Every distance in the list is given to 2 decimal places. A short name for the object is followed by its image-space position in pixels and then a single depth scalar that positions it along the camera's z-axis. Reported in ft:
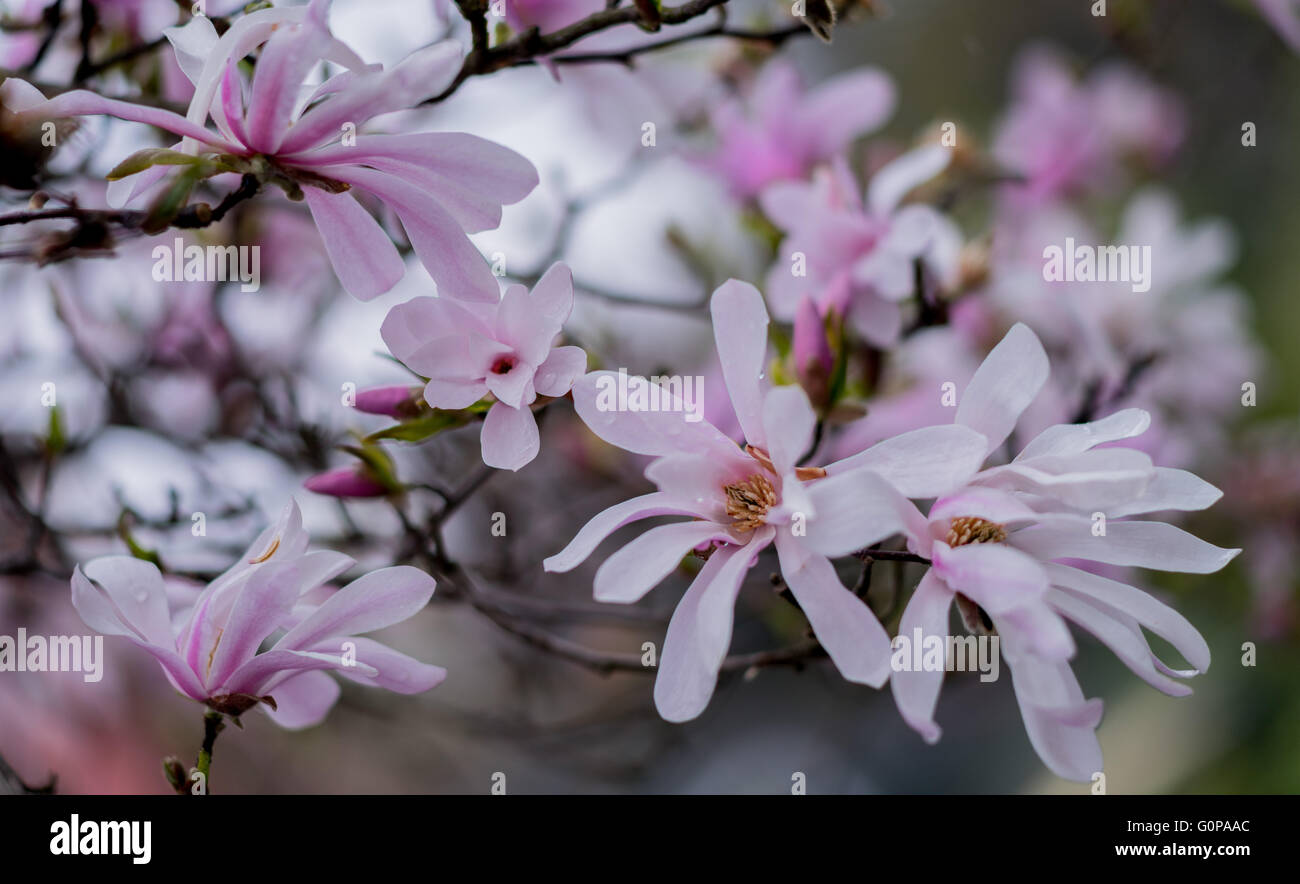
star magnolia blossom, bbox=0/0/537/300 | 1.39
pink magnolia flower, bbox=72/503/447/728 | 1.49
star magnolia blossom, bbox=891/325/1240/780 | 1.28
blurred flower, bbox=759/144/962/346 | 2.25
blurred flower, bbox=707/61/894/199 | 2.85
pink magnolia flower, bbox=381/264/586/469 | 1.53
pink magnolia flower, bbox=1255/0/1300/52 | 3.12
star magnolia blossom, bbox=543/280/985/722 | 1.28
